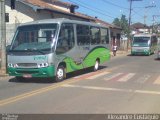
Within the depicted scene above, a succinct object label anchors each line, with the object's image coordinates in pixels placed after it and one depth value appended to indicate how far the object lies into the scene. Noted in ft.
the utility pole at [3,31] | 30.59
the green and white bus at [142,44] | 65.62
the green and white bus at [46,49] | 23.44
